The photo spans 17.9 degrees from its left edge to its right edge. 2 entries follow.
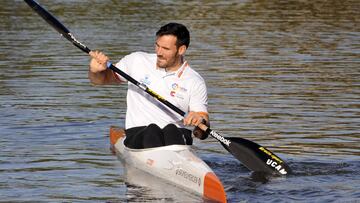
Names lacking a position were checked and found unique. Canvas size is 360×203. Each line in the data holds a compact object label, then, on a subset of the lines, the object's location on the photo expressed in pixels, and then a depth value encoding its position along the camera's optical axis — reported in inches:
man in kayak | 595.5
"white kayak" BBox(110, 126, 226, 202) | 547.8
